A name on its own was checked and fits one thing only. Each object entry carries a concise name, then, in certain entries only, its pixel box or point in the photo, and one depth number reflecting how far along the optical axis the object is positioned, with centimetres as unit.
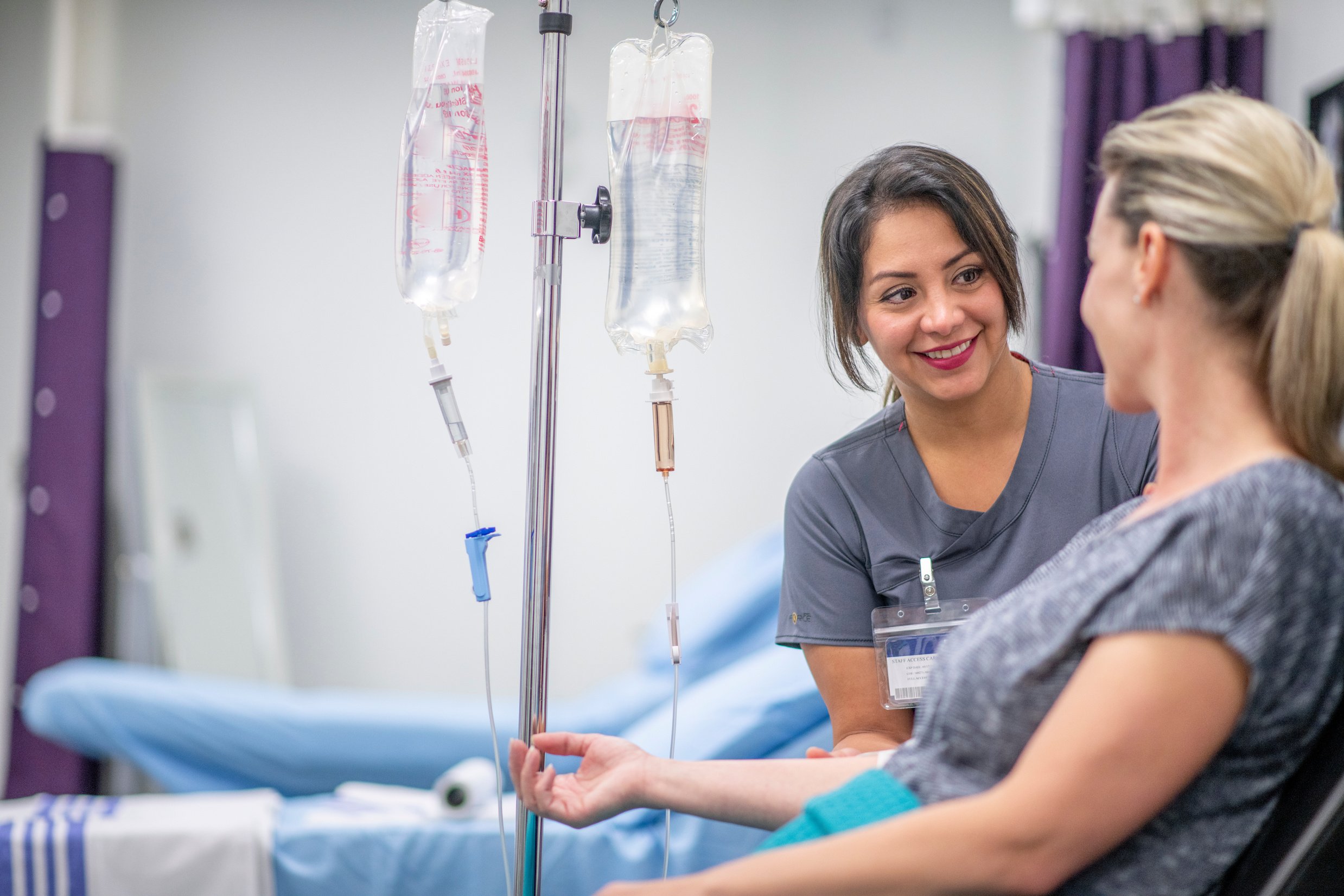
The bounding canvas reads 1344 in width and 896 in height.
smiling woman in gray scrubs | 279
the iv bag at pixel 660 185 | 261
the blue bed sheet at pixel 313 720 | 379
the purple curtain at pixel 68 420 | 508
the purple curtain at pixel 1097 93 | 451
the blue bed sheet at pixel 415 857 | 311
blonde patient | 229
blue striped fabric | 312
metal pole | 262
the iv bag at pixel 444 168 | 262
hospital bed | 310
